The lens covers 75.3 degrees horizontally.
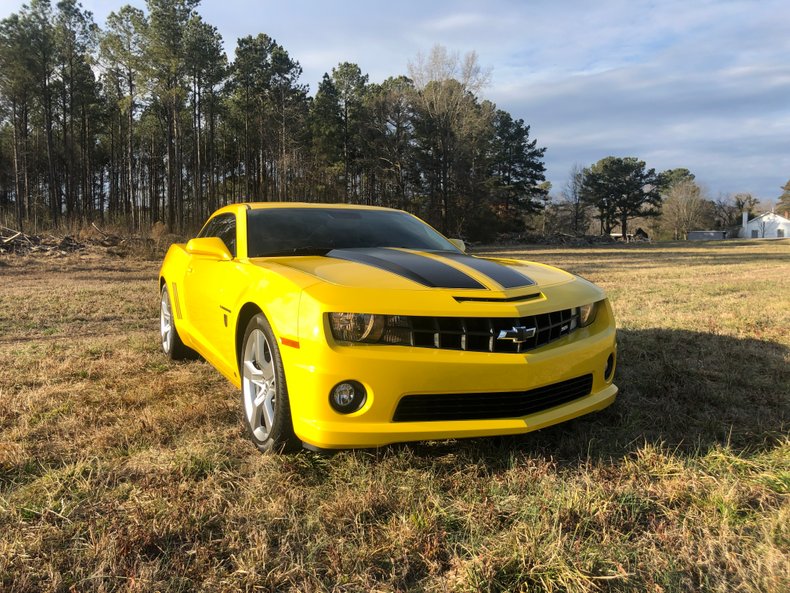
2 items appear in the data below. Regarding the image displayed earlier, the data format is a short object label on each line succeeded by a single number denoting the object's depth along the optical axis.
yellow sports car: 2.20
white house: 87.11
